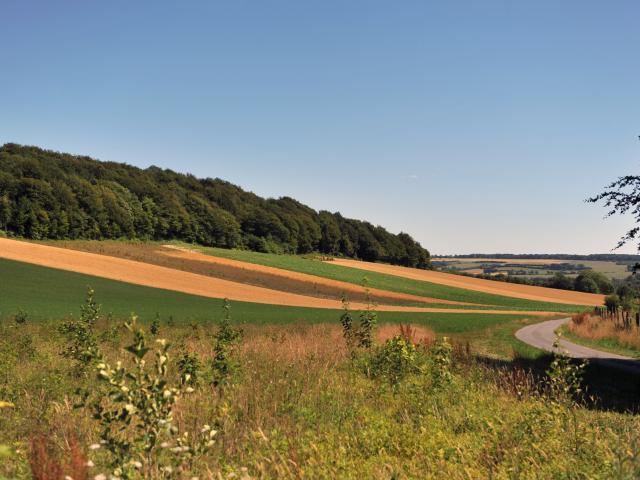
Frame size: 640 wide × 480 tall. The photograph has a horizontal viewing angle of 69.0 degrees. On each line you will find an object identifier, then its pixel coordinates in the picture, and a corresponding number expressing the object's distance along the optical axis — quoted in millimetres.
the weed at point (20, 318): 21008
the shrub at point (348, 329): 15828
